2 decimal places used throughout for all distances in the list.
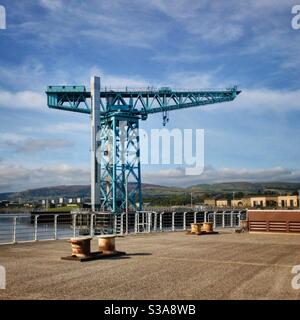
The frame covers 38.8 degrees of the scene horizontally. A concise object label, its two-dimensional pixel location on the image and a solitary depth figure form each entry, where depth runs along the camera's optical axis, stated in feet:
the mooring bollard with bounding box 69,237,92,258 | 41.39
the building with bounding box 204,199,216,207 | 550.36
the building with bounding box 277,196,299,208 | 416.28
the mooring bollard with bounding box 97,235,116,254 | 44.91
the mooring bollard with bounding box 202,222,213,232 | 80.84
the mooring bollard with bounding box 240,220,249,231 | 86.51
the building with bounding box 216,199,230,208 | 514.93
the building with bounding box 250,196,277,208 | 445.99
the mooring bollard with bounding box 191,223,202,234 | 77.91
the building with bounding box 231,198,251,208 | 484.50
